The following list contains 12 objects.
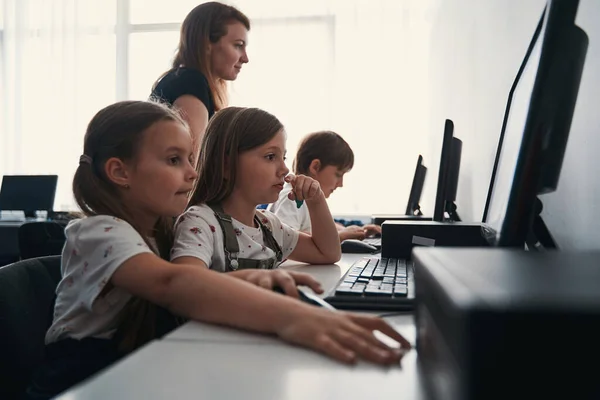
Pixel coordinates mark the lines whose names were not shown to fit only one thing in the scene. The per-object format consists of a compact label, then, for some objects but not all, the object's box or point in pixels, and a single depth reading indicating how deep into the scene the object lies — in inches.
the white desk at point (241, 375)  17.4
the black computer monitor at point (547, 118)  25.8
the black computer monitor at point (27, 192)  155.2
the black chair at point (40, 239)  93.4
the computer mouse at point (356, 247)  65.5
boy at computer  97.4
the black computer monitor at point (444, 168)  56.2
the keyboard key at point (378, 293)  30.6
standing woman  64.7
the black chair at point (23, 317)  33.9
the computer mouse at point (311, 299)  27.1
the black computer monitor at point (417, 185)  99.6
